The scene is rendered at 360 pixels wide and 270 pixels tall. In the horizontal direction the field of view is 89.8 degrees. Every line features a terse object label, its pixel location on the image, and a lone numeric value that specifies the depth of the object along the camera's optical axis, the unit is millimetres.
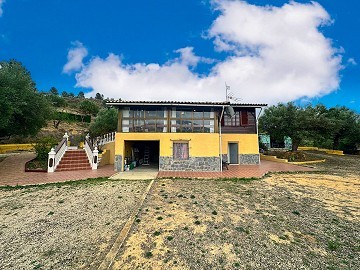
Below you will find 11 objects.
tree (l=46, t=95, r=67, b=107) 55109
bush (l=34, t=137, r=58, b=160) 14891
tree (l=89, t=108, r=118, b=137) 25922
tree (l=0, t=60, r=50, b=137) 11805
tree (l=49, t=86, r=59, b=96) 84031
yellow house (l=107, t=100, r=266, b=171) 13820
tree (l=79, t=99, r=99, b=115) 55812
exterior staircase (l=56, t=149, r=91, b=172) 14362
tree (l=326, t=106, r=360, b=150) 26338
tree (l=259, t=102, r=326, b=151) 20828
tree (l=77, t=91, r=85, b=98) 90788
